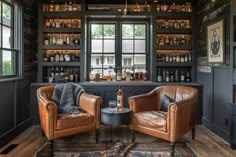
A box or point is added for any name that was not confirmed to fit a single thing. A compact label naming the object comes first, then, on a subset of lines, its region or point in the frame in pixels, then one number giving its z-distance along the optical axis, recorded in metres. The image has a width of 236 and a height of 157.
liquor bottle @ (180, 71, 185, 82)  5.60
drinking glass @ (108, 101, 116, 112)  3.92
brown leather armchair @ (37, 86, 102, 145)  3.51
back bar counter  5.09
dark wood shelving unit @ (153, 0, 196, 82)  5.41
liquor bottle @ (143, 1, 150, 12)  5.54
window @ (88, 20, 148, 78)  5.73
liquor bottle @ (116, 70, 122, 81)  5.63
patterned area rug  3.47
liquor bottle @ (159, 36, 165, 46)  5.52
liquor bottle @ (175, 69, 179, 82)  5.62
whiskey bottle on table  3.79
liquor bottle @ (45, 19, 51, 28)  5.42
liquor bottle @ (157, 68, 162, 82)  5.53
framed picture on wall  4.23
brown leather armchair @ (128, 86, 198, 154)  3.50
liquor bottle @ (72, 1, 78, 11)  5.41
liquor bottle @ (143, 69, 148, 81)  5.73
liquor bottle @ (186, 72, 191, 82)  5.60
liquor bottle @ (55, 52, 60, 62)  5.46
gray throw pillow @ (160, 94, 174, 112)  4.15
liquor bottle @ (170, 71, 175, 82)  5.61
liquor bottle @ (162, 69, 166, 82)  5.58
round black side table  3.60
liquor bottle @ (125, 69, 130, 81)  5.64
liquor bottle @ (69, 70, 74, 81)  5.54
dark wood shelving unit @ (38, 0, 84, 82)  5.32
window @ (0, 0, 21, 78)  4.10
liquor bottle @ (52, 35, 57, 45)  5.45
